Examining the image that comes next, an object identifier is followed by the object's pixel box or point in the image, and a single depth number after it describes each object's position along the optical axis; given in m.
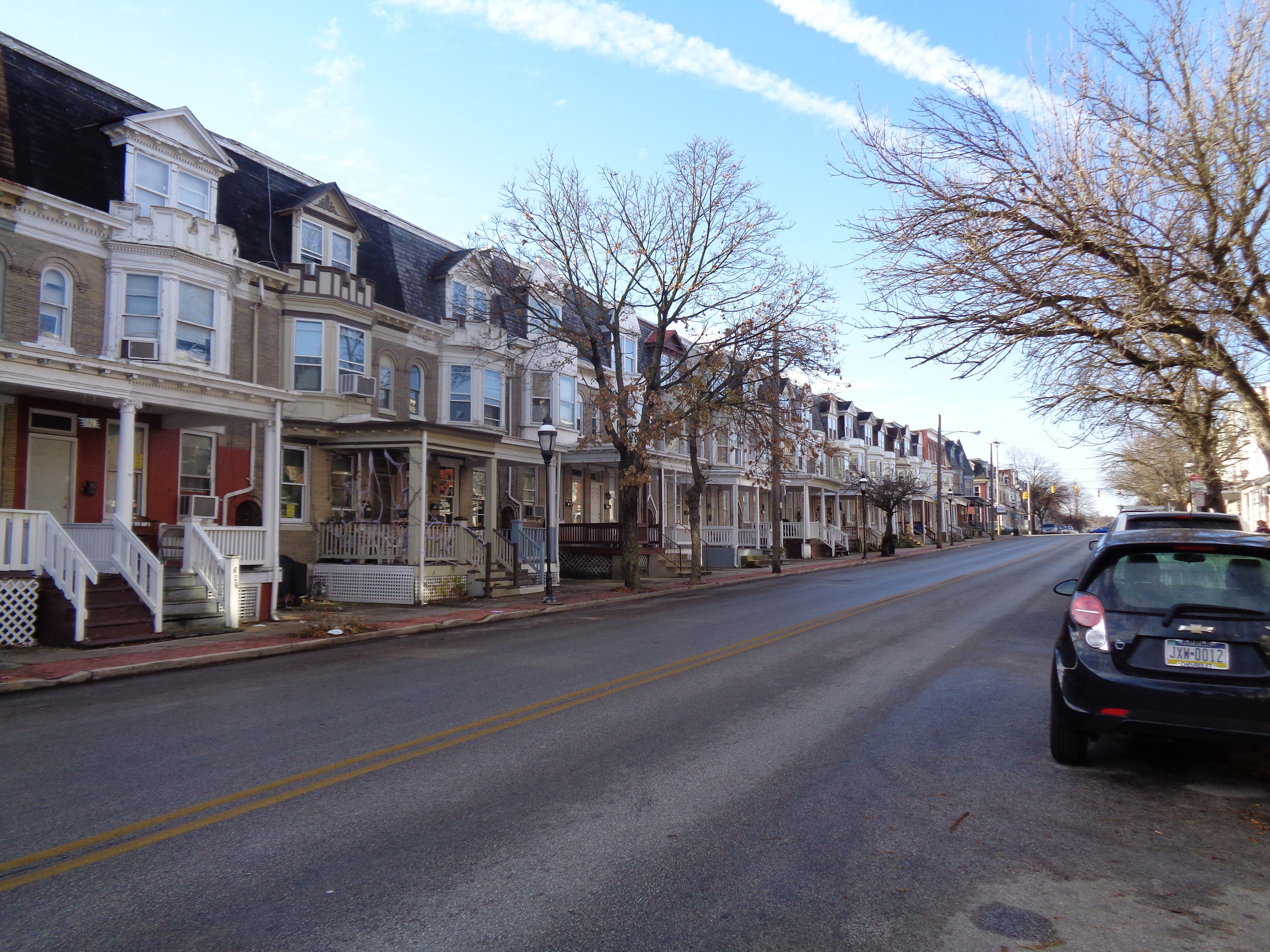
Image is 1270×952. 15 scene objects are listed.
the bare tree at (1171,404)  12.73
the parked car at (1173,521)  10.85
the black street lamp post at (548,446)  19.70
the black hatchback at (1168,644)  5.28
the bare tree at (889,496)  44.47
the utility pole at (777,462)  23.86
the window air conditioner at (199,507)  17.34
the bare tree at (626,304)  22.33
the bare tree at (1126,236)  9.49
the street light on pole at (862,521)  43.30
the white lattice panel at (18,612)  12.38
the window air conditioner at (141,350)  16.58
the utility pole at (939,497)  54.03
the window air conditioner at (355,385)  21.22
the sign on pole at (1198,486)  26.93
